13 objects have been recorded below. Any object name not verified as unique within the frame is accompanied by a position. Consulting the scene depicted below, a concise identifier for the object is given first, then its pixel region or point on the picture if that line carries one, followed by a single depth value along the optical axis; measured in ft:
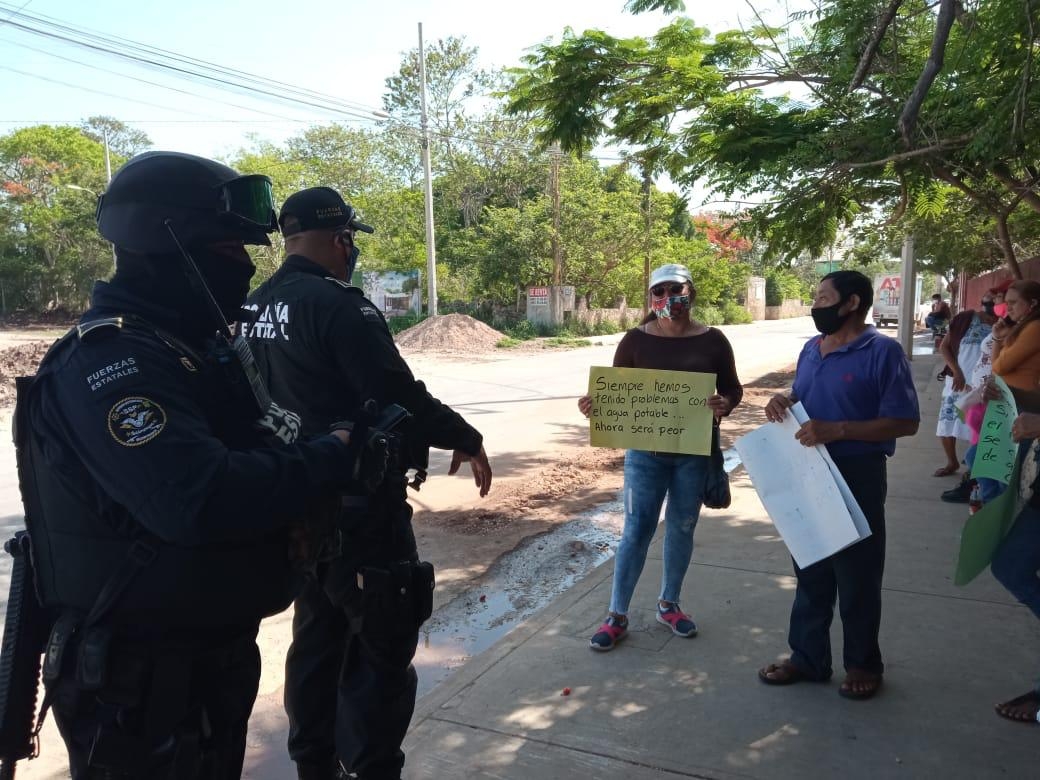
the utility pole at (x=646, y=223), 103.24
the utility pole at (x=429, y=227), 86.07
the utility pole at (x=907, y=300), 56.03
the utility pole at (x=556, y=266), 99.19
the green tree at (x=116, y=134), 163.43
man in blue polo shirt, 10.09
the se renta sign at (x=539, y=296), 102.58
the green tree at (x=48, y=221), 135.23
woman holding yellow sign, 12.25
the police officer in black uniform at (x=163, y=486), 4.87
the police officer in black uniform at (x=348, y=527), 8.00
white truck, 133.80
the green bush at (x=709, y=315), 134.10
